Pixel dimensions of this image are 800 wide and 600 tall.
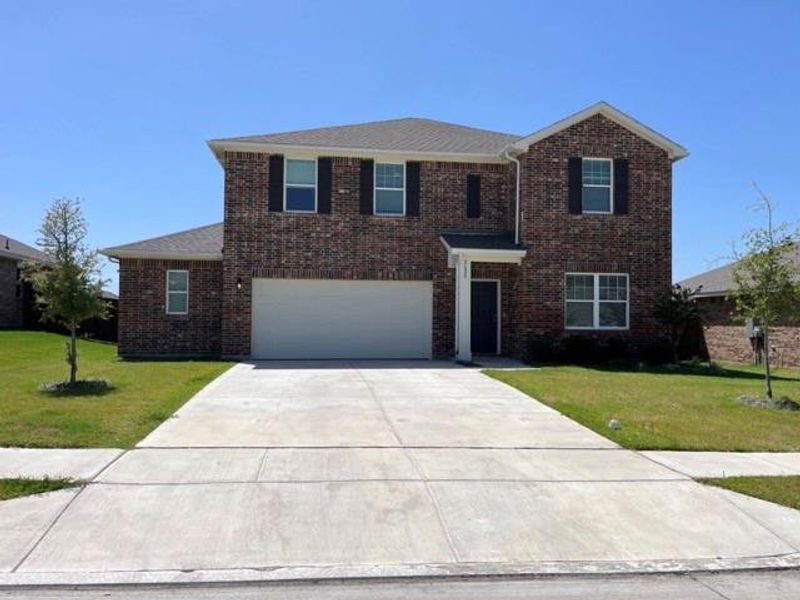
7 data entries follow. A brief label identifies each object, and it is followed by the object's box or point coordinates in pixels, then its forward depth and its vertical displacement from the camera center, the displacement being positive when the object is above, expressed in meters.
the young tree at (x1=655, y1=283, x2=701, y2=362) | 20.17 +0.20
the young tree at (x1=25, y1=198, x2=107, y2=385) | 14.02 +0.65
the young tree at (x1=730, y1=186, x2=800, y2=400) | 13.58 +0.68
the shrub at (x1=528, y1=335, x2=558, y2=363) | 20.06 -0.88
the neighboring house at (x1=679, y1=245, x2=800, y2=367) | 22.78 -0.45
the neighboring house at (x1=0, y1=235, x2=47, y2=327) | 32.94 +0.95
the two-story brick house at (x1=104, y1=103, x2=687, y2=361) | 20.69 +1.80
